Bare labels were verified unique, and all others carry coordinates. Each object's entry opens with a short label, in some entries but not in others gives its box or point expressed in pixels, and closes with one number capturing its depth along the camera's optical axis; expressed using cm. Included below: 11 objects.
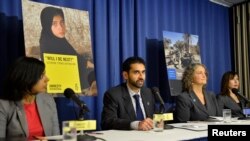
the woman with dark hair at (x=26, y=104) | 246
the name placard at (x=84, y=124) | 215
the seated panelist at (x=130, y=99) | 305
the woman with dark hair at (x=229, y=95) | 443
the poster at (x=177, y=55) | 455
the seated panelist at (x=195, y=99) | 362
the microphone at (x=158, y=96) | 265
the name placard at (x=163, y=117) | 254
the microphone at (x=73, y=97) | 222
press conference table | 221
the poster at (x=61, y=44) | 308
